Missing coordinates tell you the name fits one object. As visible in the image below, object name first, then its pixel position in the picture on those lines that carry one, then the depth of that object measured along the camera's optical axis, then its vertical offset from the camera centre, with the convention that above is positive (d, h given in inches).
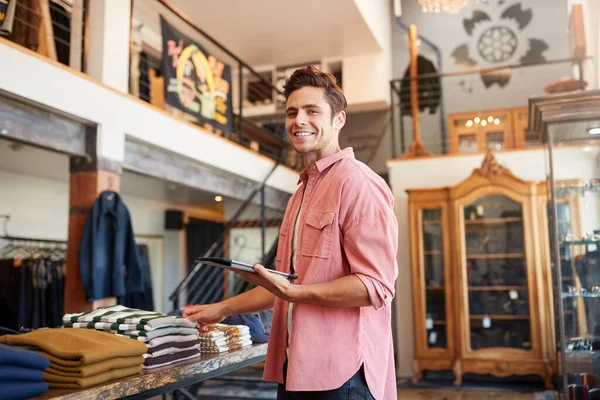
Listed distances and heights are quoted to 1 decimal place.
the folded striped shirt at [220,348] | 79.2 -12.7
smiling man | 52.3 -1.6
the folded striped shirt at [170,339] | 66.9 -10.0
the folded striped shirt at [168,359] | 66.4 -12.2
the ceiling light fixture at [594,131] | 154.0 +32.3
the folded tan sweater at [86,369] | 54.6 -10.6
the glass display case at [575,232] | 149.8 +5.4
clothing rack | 227.0 -10.0
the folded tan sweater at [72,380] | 54.4 -11.6
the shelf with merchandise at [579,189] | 154.8 +17.0
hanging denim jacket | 160.6 +1.6
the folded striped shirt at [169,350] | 66.6 -11.3
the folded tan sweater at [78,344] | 55.3 -8.7
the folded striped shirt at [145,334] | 66.7 -8.9
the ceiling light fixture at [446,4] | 246.2 +107.0
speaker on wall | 372.8 +24.2
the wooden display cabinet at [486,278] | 240.5 -10.5
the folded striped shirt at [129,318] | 68.5 -7.2
